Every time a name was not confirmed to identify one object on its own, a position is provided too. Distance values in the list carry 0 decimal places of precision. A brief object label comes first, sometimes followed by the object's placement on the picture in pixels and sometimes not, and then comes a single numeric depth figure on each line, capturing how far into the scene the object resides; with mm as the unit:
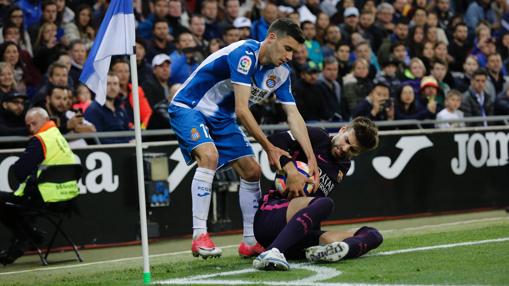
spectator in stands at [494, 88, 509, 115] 18359
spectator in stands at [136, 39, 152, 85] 15664
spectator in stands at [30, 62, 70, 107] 13992
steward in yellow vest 11875
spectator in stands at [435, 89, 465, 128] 17312
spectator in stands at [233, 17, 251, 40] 17422
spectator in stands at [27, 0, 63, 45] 15701
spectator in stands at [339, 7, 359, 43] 20016
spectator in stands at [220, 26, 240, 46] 17156
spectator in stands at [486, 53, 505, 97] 19672
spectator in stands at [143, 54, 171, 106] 15289
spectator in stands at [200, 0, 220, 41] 18203
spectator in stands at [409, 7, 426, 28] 21578
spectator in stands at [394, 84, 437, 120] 16812
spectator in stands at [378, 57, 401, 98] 18219
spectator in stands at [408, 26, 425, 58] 20703
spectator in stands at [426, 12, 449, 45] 21672
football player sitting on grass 8766
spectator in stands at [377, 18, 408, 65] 20016
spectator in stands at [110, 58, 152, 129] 14886
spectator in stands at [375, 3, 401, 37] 21172
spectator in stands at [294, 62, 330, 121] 16234
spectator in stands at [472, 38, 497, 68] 20922
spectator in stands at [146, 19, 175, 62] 16516
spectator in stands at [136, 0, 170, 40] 17109
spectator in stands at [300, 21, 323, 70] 18422
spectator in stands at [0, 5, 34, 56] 15214
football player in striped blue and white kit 9062
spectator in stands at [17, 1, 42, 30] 16281
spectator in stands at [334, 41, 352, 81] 18188
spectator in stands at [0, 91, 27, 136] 13180
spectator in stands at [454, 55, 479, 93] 19902
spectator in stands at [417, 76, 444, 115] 17641
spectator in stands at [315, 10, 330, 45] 19281
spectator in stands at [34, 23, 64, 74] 15336
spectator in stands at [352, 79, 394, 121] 16281
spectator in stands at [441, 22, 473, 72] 21531
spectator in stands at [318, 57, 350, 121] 16625
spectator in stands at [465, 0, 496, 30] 23578
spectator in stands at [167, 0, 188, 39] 17594
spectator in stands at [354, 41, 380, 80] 18656
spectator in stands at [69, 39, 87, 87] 15336
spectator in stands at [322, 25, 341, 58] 18906
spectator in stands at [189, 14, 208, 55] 17500
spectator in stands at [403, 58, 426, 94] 18500
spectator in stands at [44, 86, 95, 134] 13461
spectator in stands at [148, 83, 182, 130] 14656
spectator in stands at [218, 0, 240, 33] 18486
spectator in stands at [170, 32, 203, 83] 16094
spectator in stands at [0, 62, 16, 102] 13812
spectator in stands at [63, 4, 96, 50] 16172
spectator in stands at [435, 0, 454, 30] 23062
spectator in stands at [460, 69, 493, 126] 18188
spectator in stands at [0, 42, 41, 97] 14469
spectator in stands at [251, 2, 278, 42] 18188
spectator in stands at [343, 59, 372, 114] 17219
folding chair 11875
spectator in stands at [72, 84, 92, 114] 14578
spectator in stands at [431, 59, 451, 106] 19172
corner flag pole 8102
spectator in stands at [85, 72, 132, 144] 14219
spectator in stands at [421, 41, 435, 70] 20141
